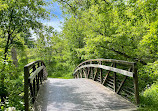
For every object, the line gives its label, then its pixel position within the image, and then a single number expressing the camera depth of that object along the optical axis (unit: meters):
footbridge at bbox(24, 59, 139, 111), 3.92
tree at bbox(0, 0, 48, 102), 6.67
